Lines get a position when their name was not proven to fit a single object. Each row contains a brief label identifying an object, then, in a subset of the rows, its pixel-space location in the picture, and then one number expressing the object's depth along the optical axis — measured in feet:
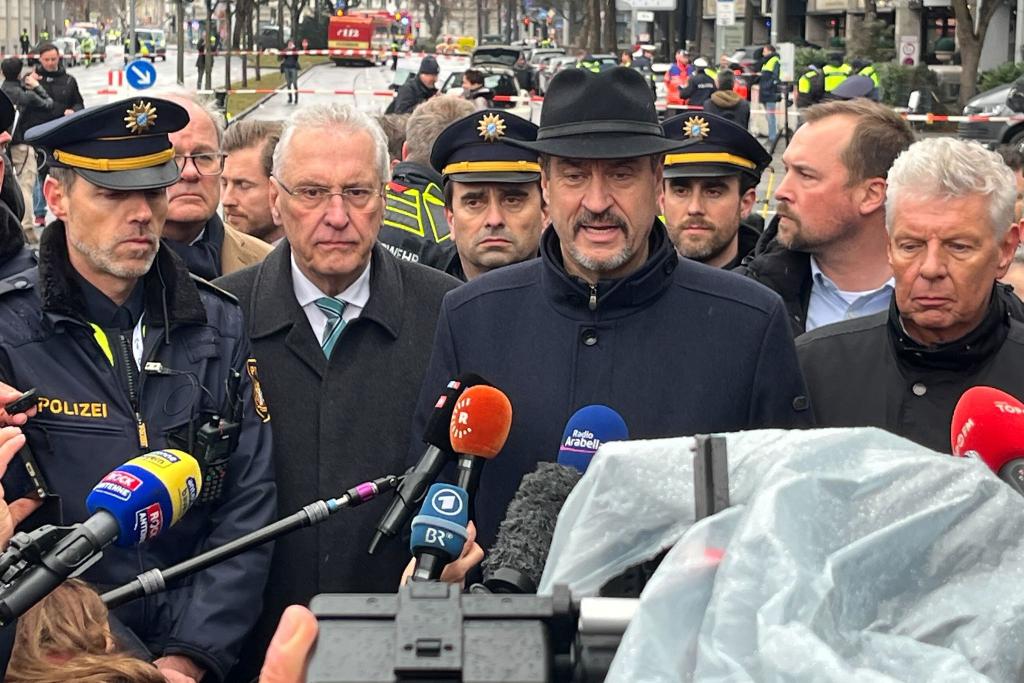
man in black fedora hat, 11.82
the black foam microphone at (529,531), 7.14
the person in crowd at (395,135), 31.22
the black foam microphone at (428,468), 8.59
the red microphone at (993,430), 7.77
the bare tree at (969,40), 113.29
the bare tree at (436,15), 412.73
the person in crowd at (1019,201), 19.56
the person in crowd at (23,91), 63.26
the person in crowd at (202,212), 19.15
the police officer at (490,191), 18.48
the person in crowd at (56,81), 71.77
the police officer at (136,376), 11.95
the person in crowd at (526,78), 166.61
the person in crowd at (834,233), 16.79
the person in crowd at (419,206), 21.65
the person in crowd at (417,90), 66.03
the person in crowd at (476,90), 63.87
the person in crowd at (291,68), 154.71
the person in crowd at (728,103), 71.56
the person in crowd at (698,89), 91.30
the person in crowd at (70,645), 8.65
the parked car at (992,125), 78.23
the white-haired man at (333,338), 13.83
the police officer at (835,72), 97.30
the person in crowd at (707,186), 19.15
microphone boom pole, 8.52
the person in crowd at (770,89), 95.03
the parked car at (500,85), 93.45
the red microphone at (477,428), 9.00
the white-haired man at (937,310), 12.54
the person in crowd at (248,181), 22.49
